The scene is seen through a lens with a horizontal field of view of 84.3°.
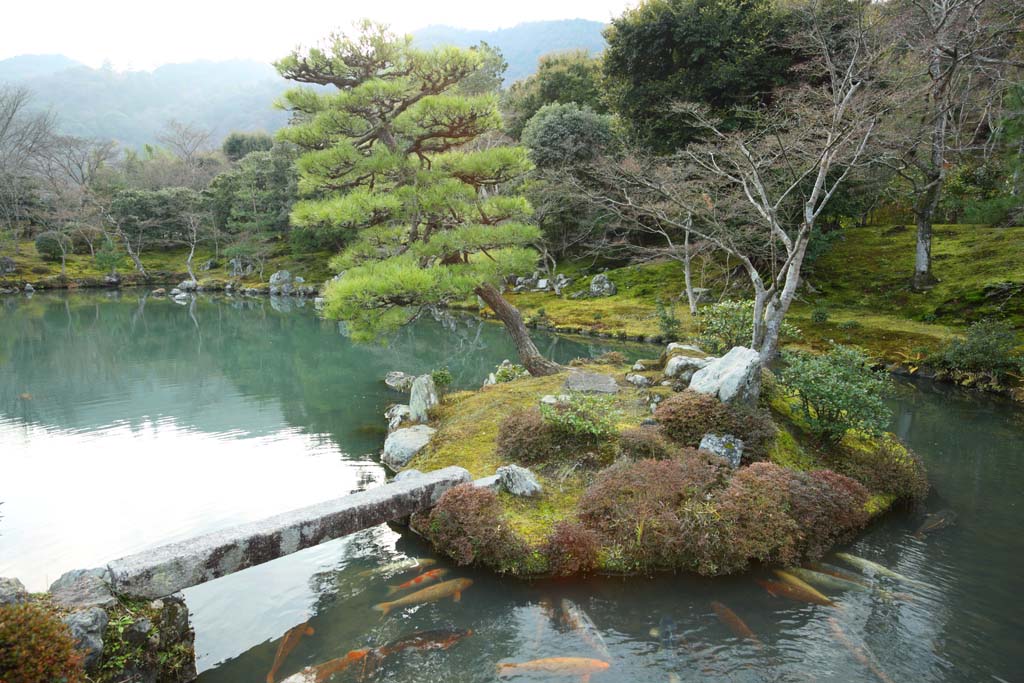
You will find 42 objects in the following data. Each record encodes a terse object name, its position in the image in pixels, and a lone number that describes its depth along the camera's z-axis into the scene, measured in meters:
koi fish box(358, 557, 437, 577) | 7.58
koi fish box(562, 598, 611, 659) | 6.00
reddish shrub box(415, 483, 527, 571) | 7.39
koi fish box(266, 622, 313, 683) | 5.81
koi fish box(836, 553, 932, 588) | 7.32
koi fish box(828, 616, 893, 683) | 5.64
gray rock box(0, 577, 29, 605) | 4.59
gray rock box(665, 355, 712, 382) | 12.32
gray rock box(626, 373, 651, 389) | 13.18
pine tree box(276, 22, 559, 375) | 11.32
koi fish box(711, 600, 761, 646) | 6.22
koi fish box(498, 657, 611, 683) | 5.64
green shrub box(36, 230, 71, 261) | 49.94
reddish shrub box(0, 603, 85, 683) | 3.98
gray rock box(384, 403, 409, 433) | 13.48
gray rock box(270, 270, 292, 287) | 48.81
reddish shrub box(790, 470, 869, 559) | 7.79
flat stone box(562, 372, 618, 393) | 12.80
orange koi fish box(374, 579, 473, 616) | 6.80
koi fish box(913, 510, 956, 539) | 8.63
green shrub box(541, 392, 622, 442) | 9.58
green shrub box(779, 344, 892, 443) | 9.70
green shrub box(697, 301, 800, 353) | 14.86
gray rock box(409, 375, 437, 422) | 13.18
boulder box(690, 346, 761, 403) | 9.80
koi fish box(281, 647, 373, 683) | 5.57
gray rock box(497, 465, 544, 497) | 8.44
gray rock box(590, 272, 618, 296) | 33.38
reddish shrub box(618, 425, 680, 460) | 9.21
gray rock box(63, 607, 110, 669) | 4.62
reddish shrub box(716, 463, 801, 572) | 7.32
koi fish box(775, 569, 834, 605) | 6.84
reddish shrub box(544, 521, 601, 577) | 7.30
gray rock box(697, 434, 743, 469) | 9.09
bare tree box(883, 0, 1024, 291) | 18.06
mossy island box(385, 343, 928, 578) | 7.41
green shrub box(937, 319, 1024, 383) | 16.27
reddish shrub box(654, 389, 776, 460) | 9.44
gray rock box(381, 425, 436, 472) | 11.35
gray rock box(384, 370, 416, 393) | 17.91
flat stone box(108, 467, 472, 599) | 5.49
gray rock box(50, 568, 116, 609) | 4.98
